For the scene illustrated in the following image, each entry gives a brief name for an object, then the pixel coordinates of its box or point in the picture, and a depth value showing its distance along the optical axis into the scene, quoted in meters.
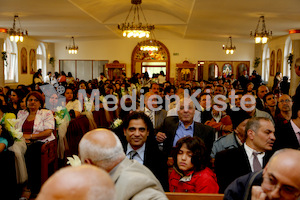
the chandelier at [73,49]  22.23
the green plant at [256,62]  24.50
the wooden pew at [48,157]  5.30
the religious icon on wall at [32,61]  22.03
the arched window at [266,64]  23.72
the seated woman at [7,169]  4.92
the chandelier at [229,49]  20.11
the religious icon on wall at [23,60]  20.56
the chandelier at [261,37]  12.68
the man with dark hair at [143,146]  3.81
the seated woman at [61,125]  6.58
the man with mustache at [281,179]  1.75
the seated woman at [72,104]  8.38
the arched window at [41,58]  24.42
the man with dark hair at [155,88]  10.09
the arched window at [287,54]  19.08
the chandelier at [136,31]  12.99
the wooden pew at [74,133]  7.19
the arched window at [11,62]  19.08
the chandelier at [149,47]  18.94
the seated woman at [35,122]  6.01
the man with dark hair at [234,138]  4.32
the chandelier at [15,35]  13.34
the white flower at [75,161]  2.72
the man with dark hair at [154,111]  6.82
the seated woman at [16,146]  5.09
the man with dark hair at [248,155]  3.46
